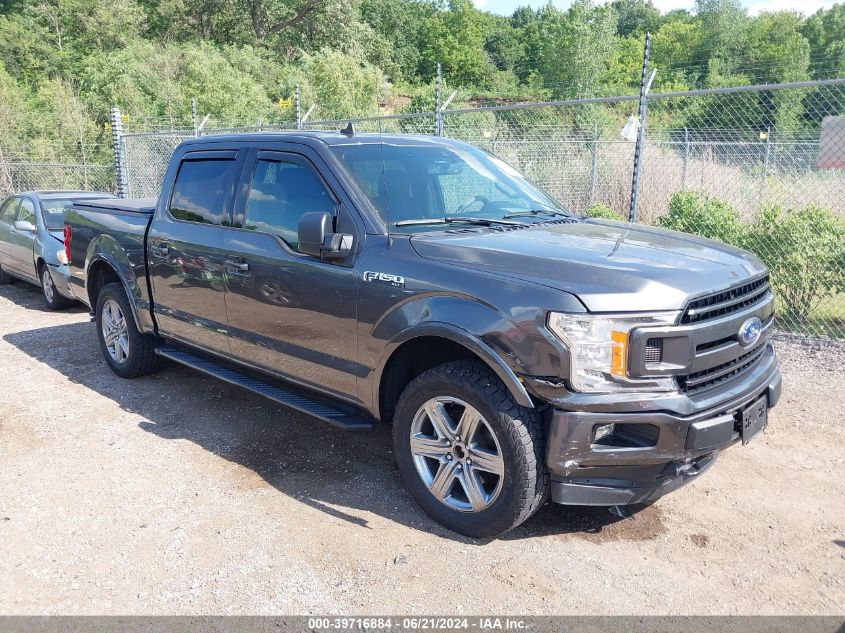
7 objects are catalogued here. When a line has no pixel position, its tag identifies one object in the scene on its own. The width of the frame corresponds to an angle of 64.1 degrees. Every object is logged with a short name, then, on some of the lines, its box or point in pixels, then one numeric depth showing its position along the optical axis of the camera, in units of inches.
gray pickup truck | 116.2
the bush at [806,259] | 279.4
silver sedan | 337.4
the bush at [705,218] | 311.7
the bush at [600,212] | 341.4
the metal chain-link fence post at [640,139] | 255.9
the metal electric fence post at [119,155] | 510.4
